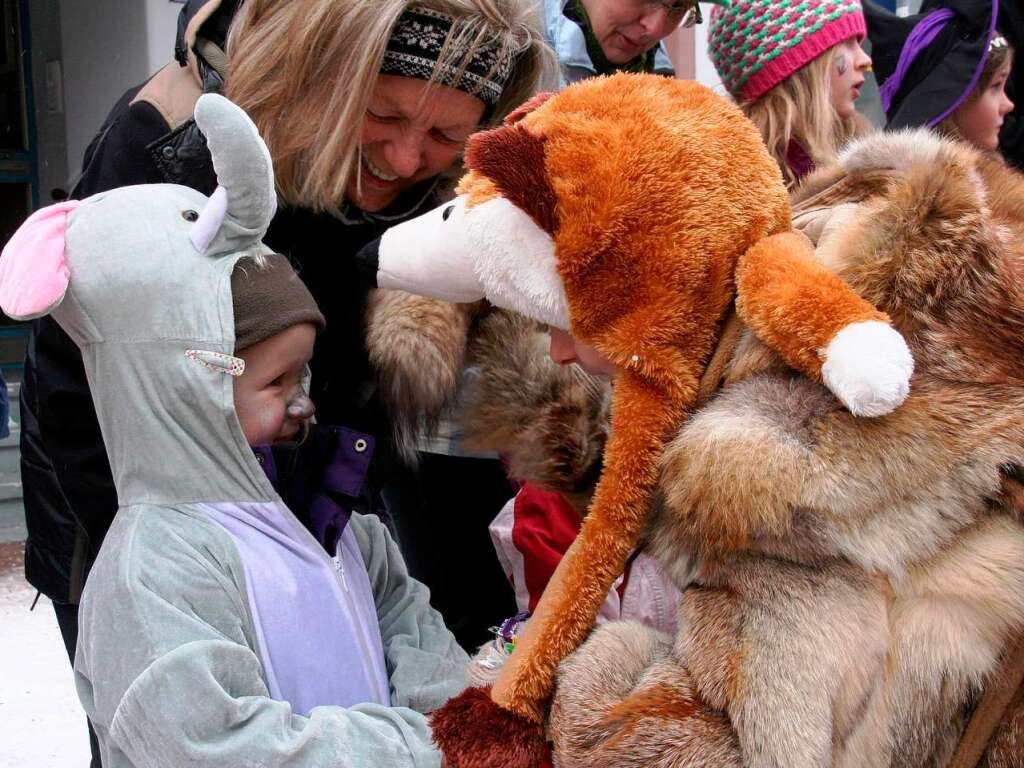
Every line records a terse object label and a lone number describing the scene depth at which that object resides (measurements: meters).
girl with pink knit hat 2.20
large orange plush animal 1.07
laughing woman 1.54
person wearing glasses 2.16
